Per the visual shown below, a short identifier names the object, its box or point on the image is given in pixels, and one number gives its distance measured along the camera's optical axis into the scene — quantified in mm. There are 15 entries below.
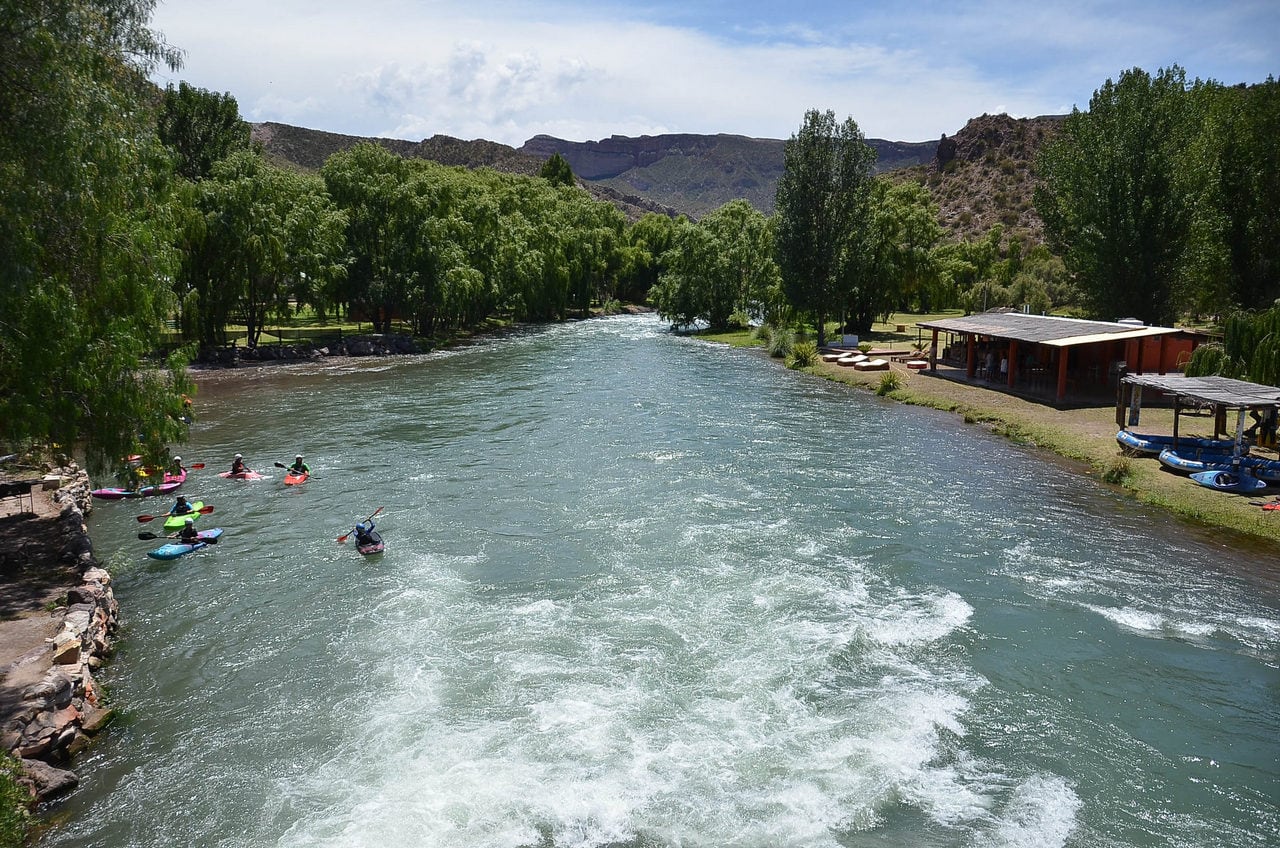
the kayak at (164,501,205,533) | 21406
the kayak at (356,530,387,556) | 20125
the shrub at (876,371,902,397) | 42588
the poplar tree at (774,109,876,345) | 59688
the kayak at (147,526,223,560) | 19828
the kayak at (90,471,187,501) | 24609
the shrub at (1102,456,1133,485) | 25781
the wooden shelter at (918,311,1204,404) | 37406
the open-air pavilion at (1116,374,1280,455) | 23719
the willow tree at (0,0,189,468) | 12102
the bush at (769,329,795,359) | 60219
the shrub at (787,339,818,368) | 53562
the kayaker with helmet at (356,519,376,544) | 20406
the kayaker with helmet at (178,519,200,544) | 20484
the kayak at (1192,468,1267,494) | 23828
